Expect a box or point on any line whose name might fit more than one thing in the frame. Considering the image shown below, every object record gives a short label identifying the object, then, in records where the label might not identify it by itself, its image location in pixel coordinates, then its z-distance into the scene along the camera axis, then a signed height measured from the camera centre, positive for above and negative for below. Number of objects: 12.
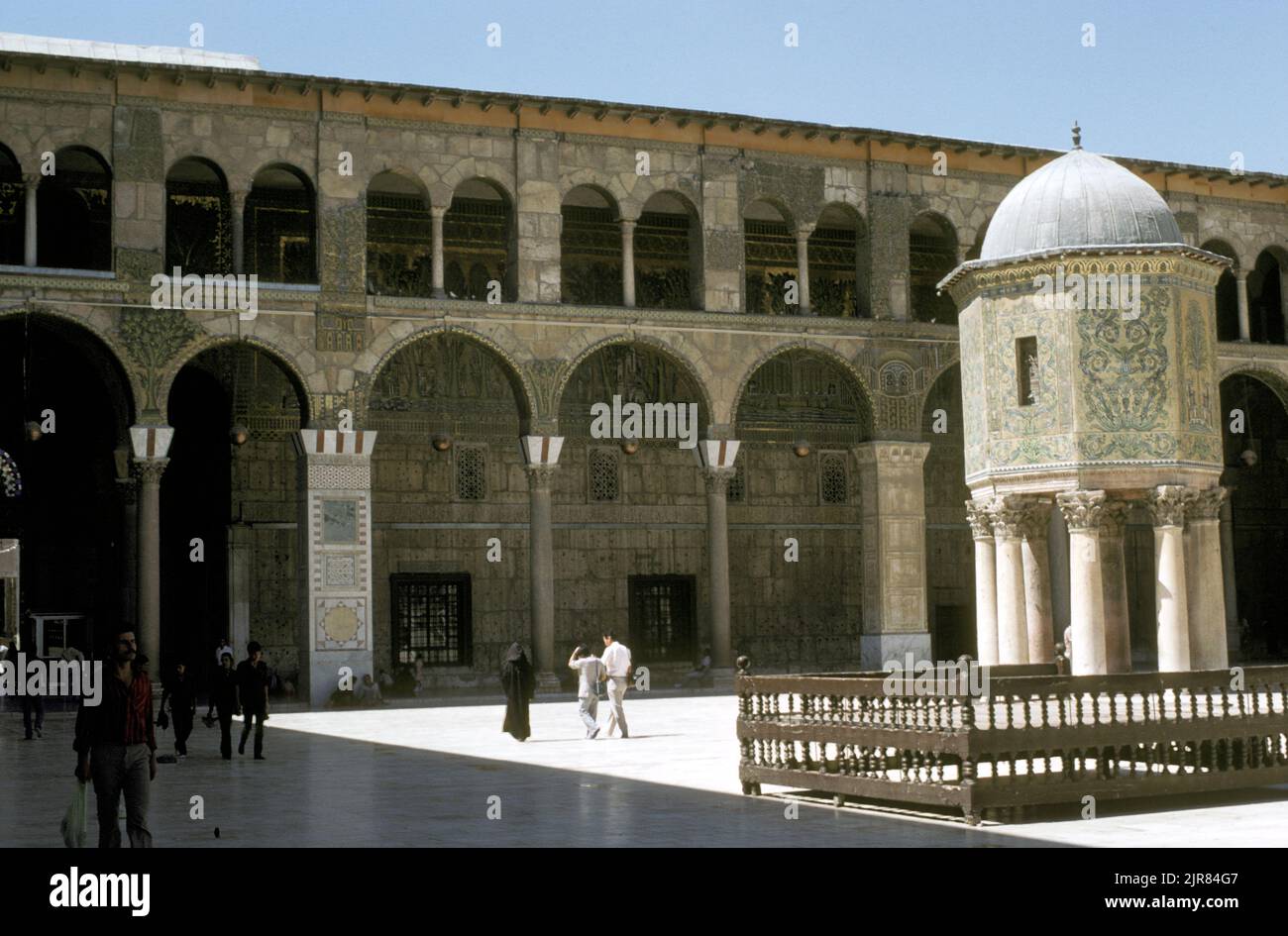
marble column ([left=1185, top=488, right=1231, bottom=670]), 14.34 +0.09
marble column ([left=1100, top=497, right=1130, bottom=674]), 14.73 +0.06
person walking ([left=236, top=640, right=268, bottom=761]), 16.20 -0.77
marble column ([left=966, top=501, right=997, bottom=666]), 15.28 +0.10
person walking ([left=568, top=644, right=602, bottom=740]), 18.16 -0.98
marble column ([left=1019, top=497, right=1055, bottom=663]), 15.01 +0.14
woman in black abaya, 17.55 -0.95
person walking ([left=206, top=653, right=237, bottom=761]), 16.11 -0.92
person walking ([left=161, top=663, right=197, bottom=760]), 16.17 -0.92
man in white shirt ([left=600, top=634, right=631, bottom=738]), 18.47 -0.73
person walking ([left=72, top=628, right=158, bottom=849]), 8.64 -0.72
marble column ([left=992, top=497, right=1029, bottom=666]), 14.91 +0.12
